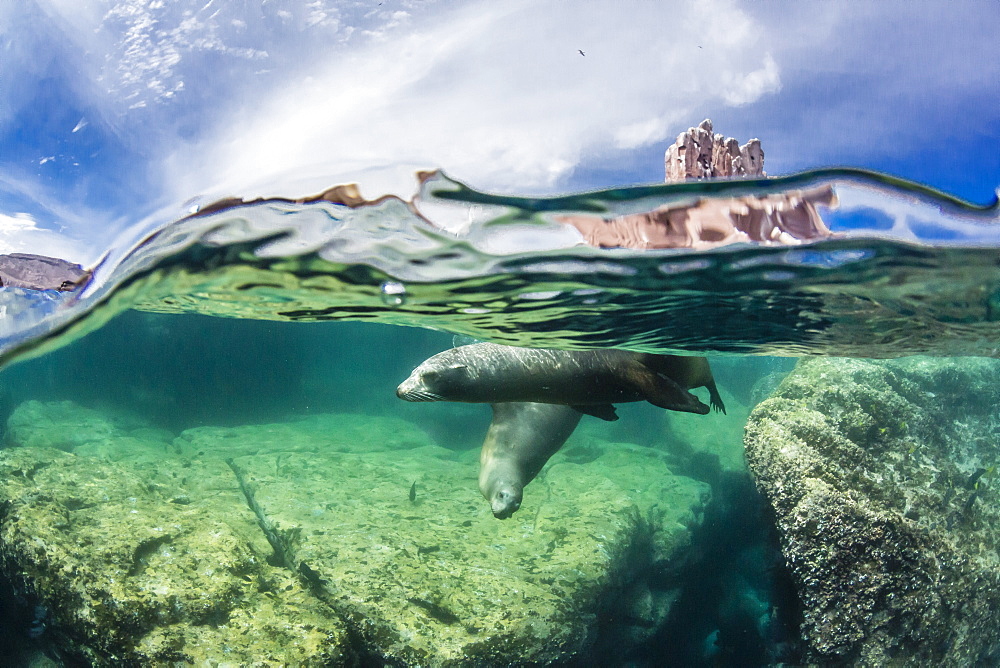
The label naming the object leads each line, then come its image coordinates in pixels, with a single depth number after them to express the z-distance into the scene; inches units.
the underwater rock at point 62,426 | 595.2
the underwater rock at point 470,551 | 253.9
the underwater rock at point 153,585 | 216.8
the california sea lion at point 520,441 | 275.9
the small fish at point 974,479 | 394.3
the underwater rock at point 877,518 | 289.6
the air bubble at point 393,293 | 211.4
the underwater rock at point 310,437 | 587.8
